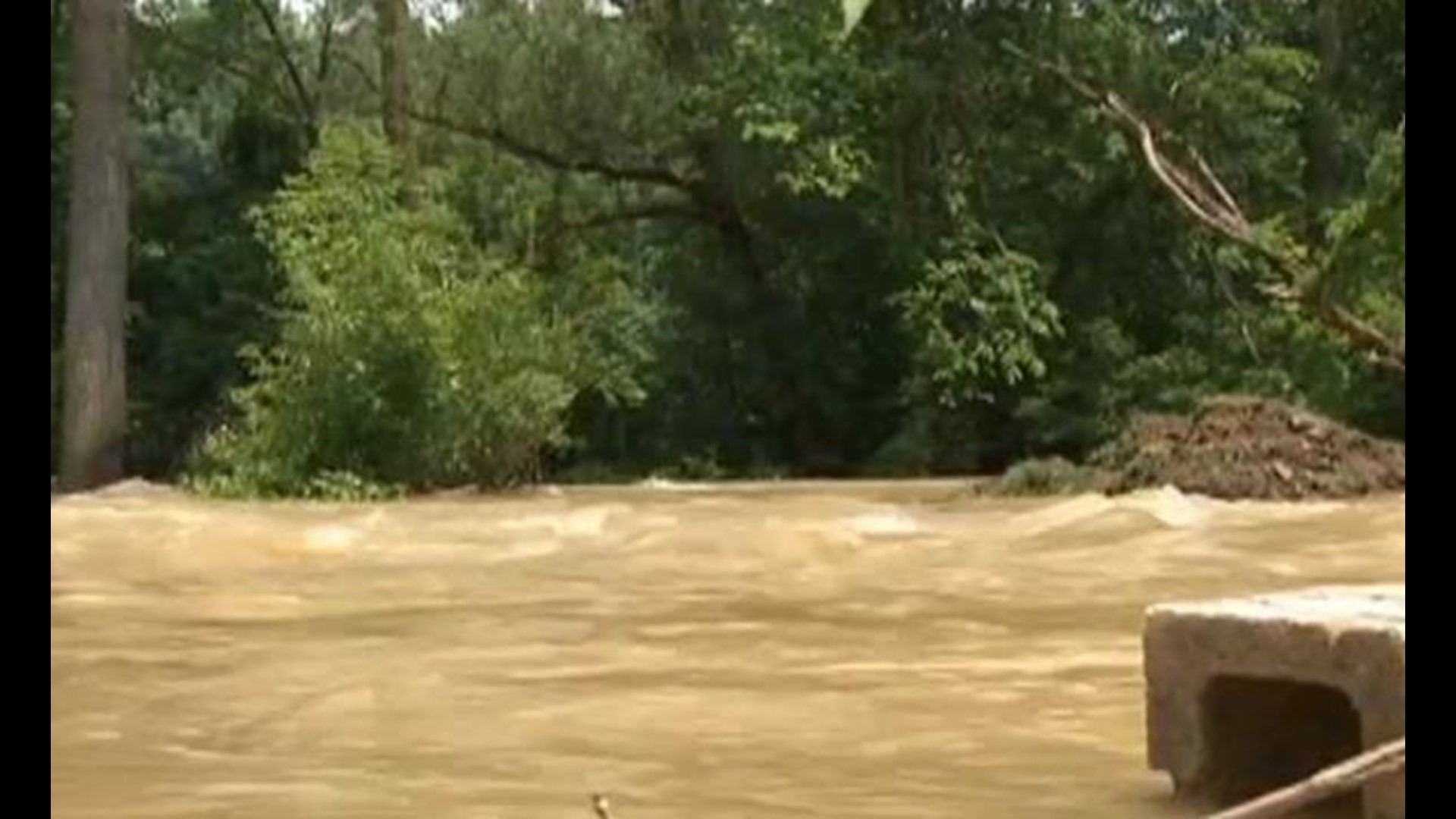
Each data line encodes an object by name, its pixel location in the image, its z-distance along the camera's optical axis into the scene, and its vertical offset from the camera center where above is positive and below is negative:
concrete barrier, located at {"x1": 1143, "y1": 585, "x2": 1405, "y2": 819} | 3.64 -0.45
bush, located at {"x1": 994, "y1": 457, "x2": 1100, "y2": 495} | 14.86 -0.45
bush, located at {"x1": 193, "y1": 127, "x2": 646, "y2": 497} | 16.61 +0.20
